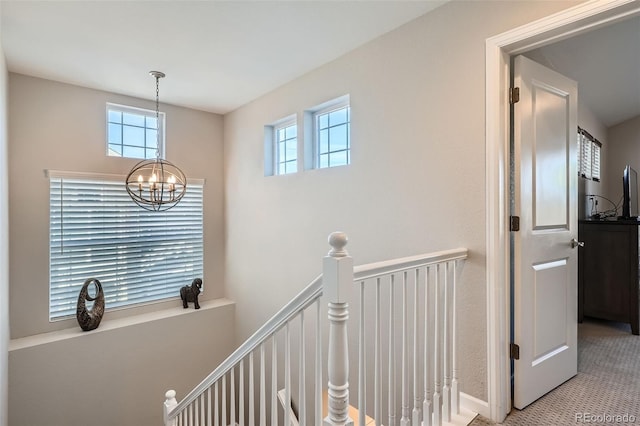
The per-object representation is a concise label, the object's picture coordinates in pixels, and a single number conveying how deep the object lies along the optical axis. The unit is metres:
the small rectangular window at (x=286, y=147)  3.57
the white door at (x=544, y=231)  1.88
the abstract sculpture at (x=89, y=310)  3.31
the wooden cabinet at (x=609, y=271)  2.99
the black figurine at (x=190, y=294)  4.04
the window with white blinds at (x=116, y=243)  3.37
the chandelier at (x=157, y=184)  3.46
